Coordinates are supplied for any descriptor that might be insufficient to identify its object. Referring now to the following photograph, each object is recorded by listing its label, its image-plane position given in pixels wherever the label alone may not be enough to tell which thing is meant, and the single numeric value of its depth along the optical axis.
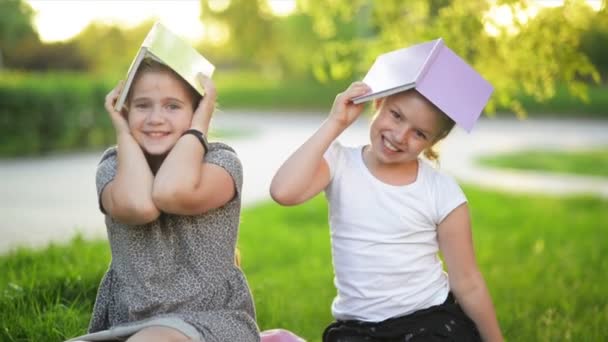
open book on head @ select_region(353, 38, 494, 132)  2.53
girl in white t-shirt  2.60
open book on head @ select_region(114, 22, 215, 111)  2.39
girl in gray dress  2.35
